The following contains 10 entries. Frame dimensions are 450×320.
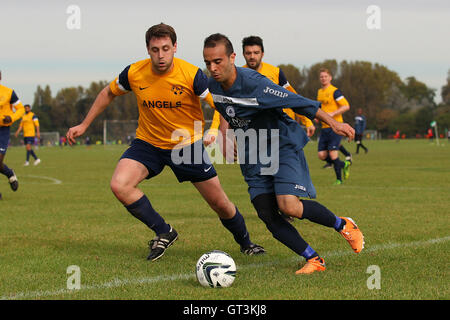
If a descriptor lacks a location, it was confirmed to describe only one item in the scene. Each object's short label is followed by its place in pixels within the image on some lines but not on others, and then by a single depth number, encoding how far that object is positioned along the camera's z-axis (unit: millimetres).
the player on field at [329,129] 14391
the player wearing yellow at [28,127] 26219
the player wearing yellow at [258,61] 8039
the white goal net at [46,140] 79119
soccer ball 4680
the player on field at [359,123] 34697
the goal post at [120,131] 60688
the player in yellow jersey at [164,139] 6039
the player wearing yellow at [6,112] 11453
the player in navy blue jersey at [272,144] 5098
